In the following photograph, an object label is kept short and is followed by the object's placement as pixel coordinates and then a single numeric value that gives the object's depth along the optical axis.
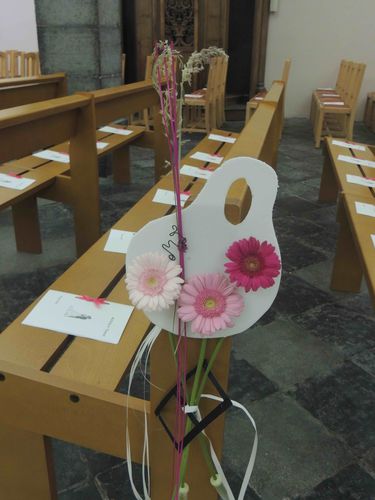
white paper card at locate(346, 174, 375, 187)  2.50
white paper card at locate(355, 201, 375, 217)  2.03
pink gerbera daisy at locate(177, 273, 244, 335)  0.65
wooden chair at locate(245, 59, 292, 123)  5.11
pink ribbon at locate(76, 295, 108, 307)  1.39
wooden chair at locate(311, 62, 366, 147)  5.41
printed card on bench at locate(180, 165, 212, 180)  2.66
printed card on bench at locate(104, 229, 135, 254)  1.77
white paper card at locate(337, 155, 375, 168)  2.89
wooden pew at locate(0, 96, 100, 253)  1.84
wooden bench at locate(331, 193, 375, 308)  1.62
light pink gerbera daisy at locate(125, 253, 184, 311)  0.64
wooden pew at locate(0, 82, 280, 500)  0.87
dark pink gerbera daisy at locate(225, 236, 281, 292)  0.63
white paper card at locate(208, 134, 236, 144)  3.49
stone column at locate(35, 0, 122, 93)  3.70
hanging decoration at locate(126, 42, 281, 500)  0.64
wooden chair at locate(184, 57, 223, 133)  5.66
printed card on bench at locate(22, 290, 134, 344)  1.27
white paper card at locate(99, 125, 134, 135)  3.61
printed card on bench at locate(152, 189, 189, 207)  2.24
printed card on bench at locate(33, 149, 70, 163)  2.81
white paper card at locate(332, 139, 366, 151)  3.31
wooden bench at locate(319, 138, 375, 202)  2.45
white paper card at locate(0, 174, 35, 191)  2.29
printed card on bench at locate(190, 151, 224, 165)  2.95
